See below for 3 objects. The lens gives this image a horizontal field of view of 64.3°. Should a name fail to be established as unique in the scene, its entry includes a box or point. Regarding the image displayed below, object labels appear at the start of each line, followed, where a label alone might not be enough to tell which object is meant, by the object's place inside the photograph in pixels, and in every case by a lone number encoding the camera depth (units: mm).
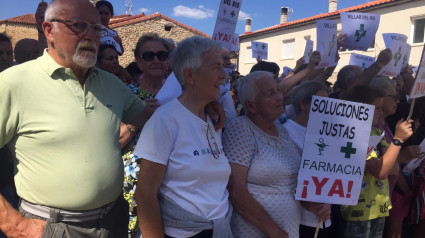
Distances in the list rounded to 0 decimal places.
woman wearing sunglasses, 2242
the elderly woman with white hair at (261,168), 2061
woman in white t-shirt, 1691
